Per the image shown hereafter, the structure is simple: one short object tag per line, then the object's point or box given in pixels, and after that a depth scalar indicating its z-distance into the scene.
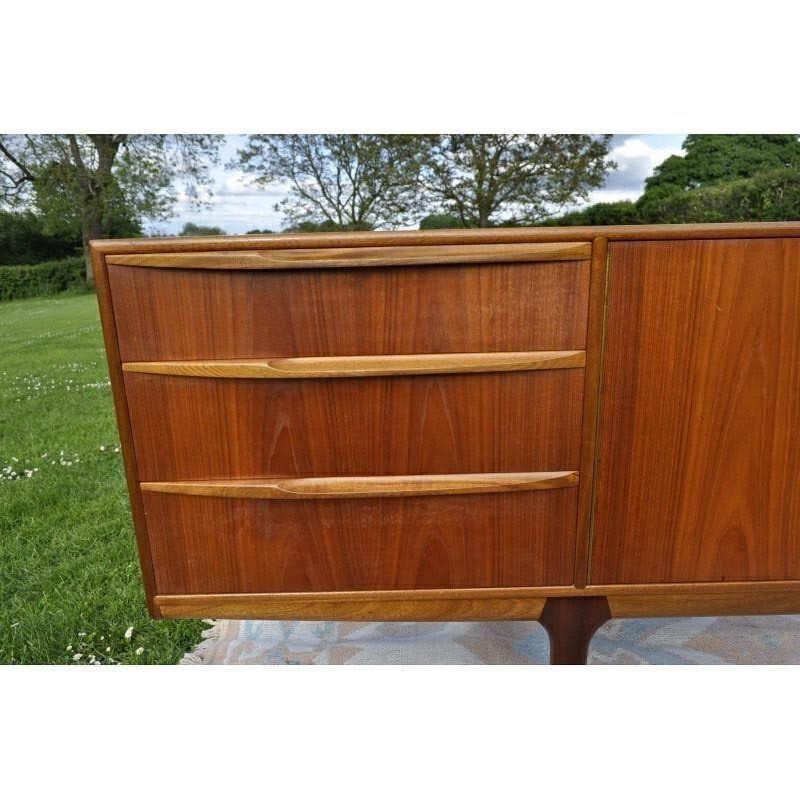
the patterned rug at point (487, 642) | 1.60
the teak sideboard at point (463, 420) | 1.12
